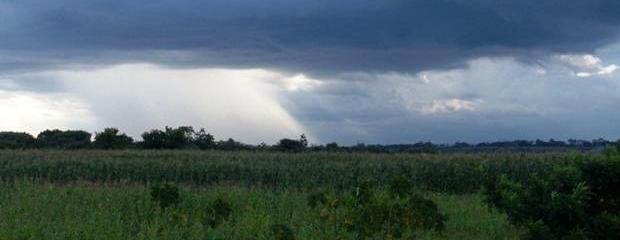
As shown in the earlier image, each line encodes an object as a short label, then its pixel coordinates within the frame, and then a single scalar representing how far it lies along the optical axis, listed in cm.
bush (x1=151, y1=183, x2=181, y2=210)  1568
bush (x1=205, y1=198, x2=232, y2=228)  1445
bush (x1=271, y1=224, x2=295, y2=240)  1108
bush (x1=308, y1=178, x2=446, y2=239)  1362
